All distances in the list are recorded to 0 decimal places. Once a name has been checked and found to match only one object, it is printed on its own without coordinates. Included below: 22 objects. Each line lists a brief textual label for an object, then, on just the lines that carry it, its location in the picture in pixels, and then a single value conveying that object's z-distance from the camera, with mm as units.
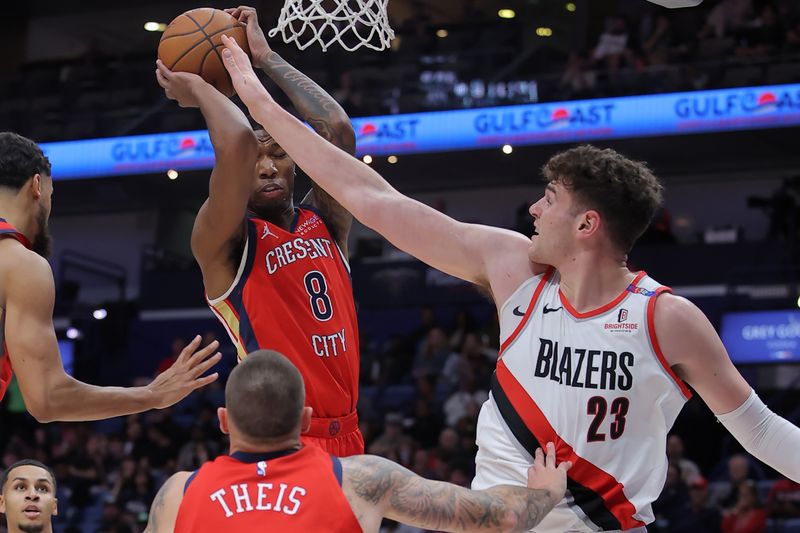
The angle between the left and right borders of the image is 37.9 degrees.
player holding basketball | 4562
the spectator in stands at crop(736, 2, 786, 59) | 15708
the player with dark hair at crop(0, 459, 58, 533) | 6211
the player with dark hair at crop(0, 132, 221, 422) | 4402
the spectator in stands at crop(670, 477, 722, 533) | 10961
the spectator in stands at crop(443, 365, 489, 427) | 14028
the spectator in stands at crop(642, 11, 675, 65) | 16234
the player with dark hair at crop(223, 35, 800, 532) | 3518
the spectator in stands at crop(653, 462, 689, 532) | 11219
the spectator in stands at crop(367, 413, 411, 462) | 13196
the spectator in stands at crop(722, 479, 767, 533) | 10859
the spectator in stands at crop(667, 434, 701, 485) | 11977
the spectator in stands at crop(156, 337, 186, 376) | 16369
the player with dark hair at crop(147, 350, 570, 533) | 3000
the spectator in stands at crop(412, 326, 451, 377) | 15555
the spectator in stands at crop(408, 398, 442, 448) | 14000
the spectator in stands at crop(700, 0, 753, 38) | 16688
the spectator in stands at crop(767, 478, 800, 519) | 11203
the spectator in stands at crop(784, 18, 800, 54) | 15078
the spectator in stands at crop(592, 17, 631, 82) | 16188
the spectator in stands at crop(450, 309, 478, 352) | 15812
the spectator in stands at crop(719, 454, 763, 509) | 11320
